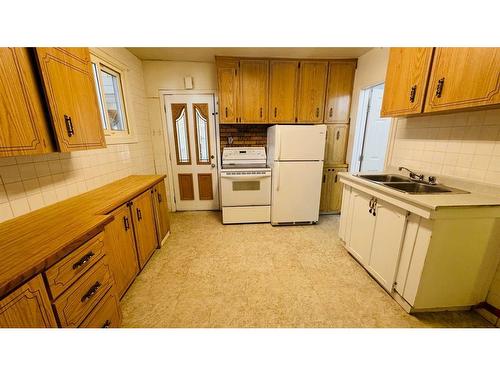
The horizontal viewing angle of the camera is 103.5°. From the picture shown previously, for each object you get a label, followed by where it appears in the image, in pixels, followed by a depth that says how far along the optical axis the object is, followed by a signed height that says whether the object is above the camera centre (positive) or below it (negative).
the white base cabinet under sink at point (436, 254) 1.30 -0.81
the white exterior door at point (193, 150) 3.23 -0.17
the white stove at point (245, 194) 2.85 -0.78
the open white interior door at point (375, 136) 2.89 +0.04
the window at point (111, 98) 2.16 +0.50
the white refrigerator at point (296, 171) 2.72 -0.45
